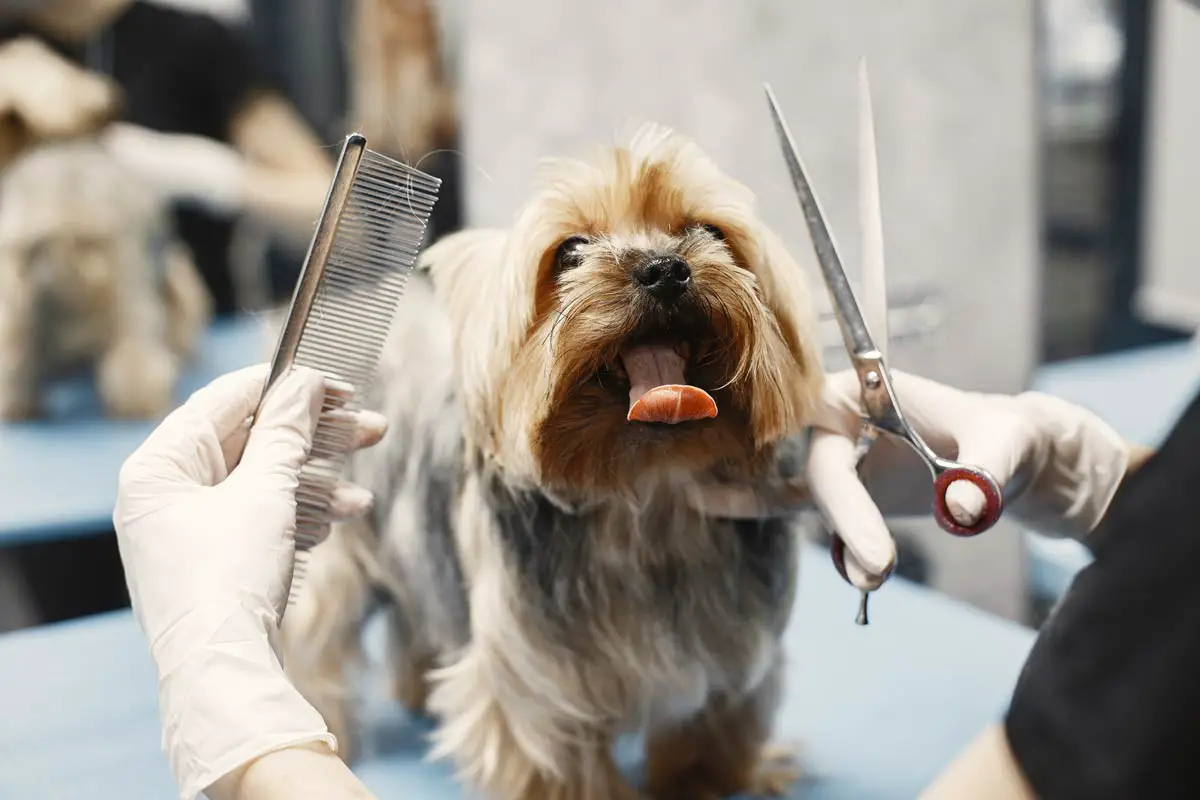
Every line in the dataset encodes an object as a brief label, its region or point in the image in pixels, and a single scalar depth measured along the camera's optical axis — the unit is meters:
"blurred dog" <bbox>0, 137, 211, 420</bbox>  1.83
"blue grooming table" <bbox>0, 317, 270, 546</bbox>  1.55
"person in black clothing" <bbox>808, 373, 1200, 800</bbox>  0.58
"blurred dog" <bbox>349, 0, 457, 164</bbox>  1.89
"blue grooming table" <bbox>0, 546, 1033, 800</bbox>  1.09
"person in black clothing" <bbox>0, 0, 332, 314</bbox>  1.79
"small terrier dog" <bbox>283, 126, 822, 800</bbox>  0.83
